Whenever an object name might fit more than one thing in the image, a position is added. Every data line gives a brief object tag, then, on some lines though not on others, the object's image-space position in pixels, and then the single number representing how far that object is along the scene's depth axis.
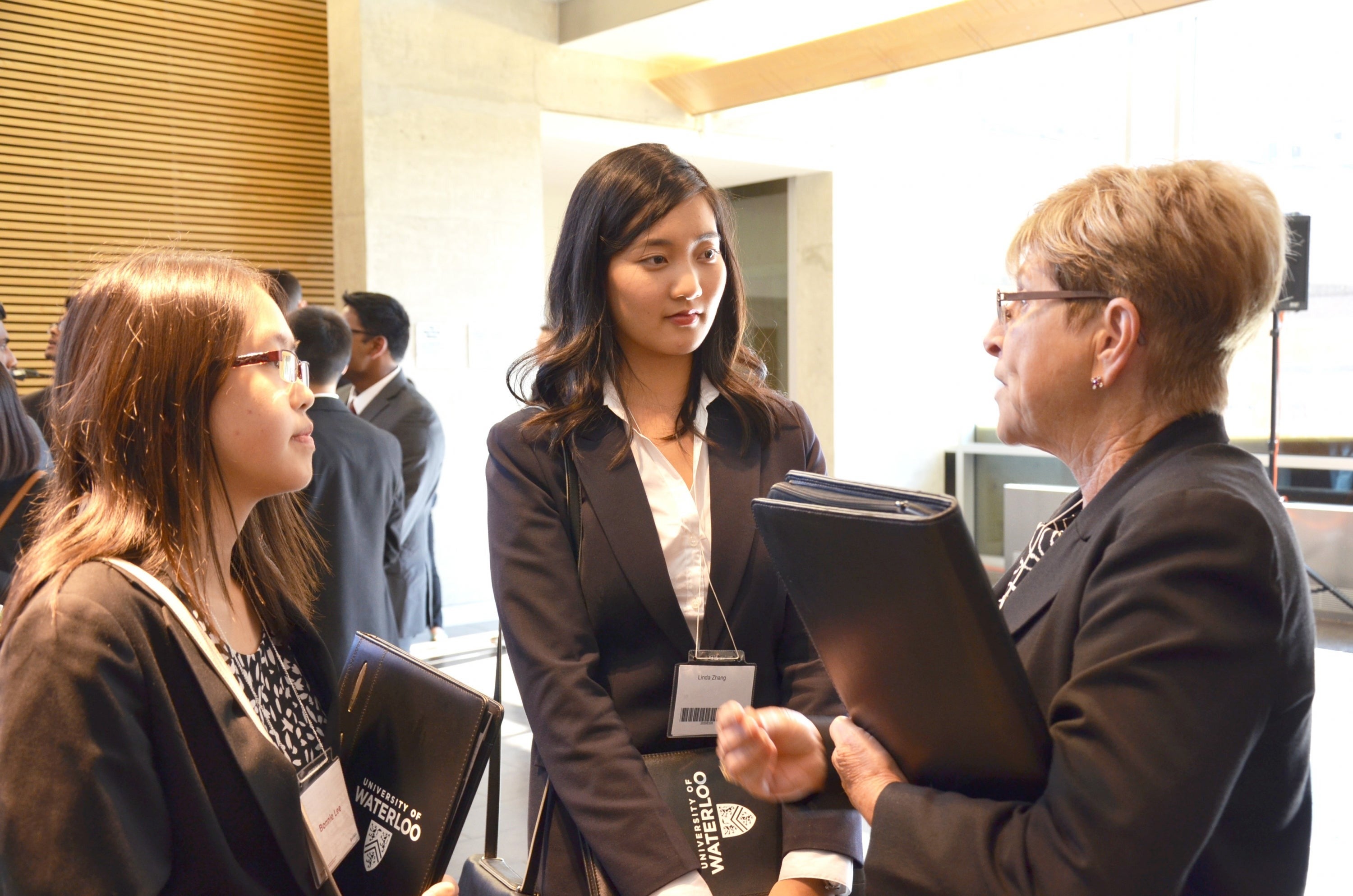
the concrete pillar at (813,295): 9.24
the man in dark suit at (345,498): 3.23
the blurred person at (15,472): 2.77
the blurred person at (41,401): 3.83
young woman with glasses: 1.04
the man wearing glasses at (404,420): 4.35
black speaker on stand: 6.61
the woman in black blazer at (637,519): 1.51
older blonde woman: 0.96
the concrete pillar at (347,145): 6.47
